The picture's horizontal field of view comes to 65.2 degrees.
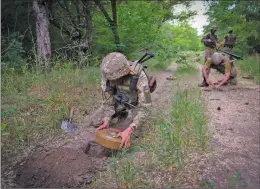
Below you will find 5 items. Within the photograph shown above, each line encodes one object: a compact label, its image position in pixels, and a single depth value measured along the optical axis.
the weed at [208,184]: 1.73
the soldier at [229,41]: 6.42
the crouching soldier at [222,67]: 5.05
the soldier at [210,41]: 6.95
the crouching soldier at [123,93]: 2.55
